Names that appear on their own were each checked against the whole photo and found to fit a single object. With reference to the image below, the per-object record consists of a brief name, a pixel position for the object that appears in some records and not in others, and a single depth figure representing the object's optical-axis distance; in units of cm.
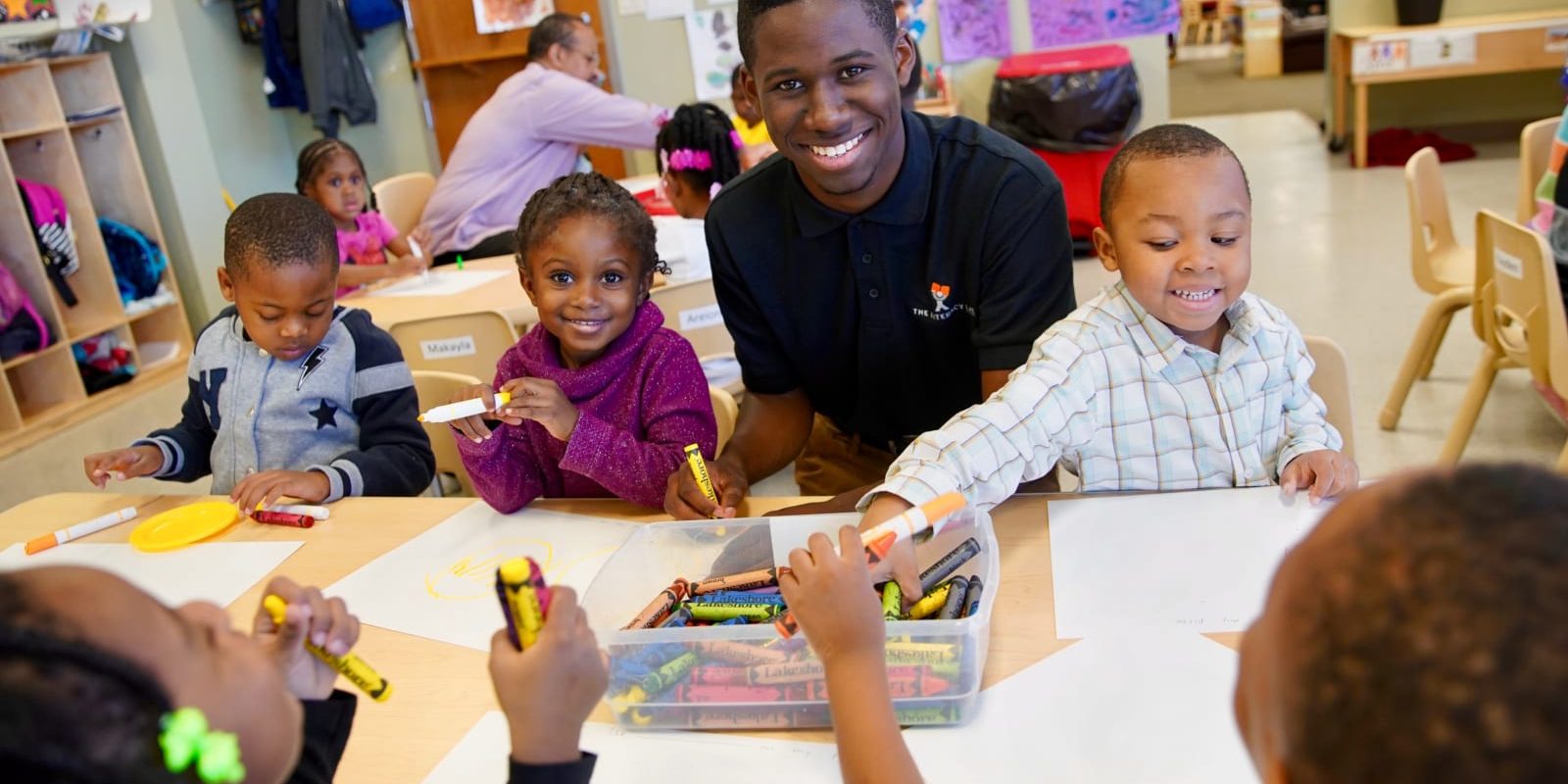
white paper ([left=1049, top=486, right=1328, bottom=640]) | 109
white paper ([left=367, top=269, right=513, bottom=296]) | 298
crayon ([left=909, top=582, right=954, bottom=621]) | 107
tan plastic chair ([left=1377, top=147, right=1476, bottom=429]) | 300
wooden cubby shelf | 418
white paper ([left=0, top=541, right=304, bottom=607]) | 139
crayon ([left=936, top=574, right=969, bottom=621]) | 105
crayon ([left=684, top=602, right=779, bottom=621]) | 108
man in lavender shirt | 388
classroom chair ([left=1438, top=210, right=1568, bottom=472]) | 215
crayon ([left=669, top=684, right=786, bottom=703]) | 99
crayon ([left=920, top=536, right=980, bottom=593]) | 112
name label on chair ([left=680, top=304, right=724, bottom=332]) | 253
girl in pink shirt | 360
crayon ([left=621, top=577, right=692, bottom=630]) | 111
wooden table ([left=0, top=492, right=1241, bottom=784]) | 103
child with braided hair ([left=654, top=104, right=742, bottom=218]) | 311
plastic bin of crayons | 96
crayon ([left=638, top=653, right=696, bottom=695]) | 100
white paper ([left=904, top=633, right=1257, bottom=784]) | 89
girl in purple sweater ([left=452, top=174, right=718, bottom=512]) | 150
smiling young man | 148
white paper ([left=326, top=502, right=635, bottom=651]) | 125
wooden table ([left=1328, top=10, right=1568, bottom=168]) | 570
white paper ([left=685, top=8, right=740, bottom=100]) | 567
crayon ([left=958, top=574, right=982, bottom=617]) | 105
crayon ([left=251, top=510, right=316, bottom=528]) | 154
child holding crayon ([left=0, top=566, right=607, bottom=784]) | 50
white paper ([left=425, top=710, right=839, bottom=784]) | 94
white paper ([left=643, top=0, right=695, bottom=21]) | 569
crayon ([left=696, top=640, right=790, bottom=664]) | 99
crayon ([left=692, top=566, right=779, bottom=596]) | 117
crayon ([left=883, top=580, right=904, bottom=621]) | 105
